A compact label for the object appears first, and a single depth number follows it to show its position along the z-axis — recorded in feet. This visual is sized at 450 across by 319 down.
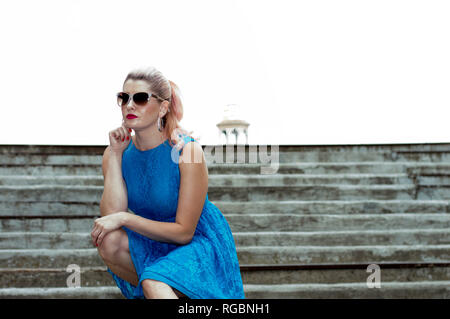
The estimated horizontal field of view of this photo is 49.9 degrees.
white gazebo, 52.37
